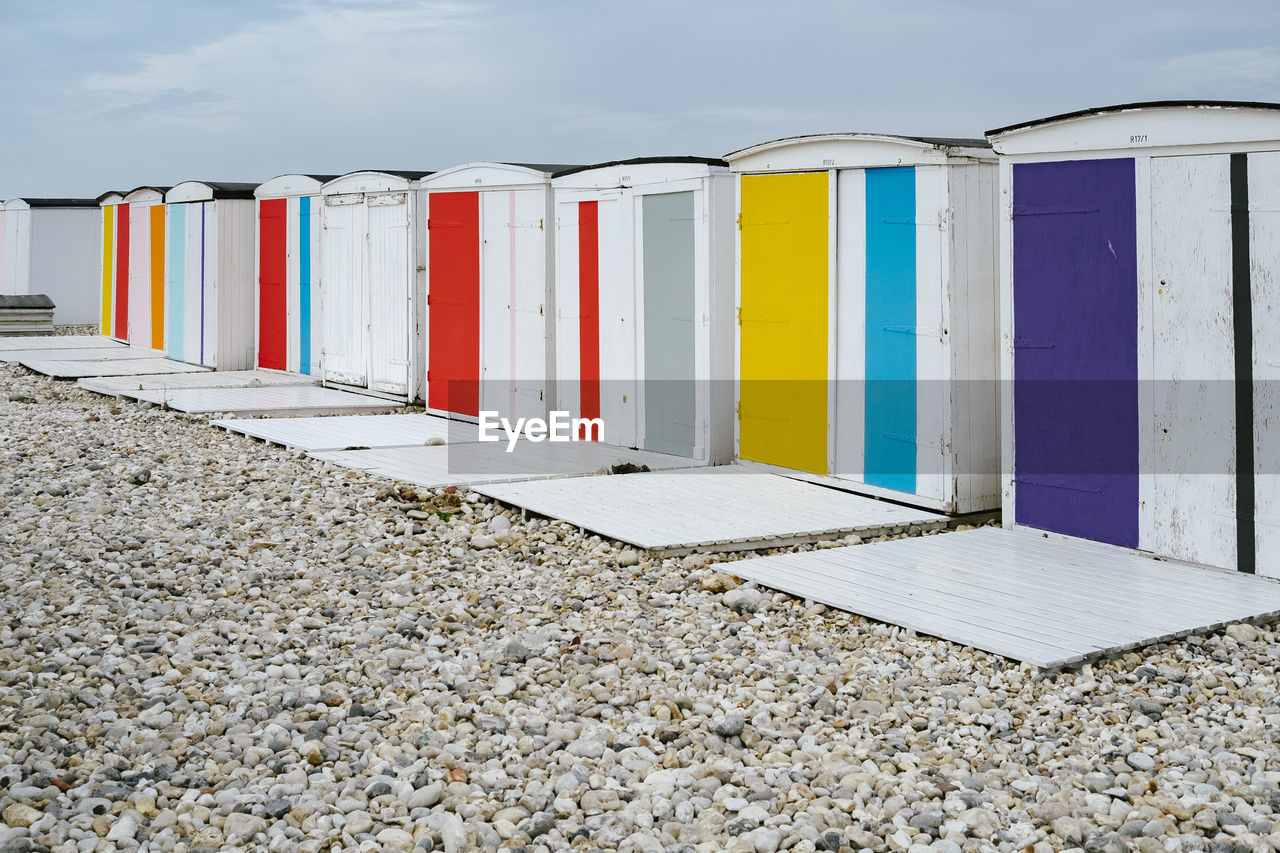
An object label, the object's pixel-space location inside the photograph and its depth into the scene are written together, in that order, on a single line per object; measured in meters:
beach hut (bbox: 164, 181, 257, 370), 14.78
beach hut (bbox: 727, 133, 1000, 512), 6.91
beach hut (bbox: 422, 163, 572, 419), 10.02
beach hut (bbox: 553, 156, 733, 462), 8.48
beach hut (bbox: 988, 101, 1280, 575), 5.58
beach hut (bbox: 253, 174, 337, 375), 13.45
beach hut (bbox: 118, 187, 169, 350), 16.69
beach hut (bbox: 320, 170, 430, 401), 11.55
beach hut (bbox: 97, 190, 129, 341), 18.20
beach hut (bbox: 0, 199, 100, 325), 21.78
